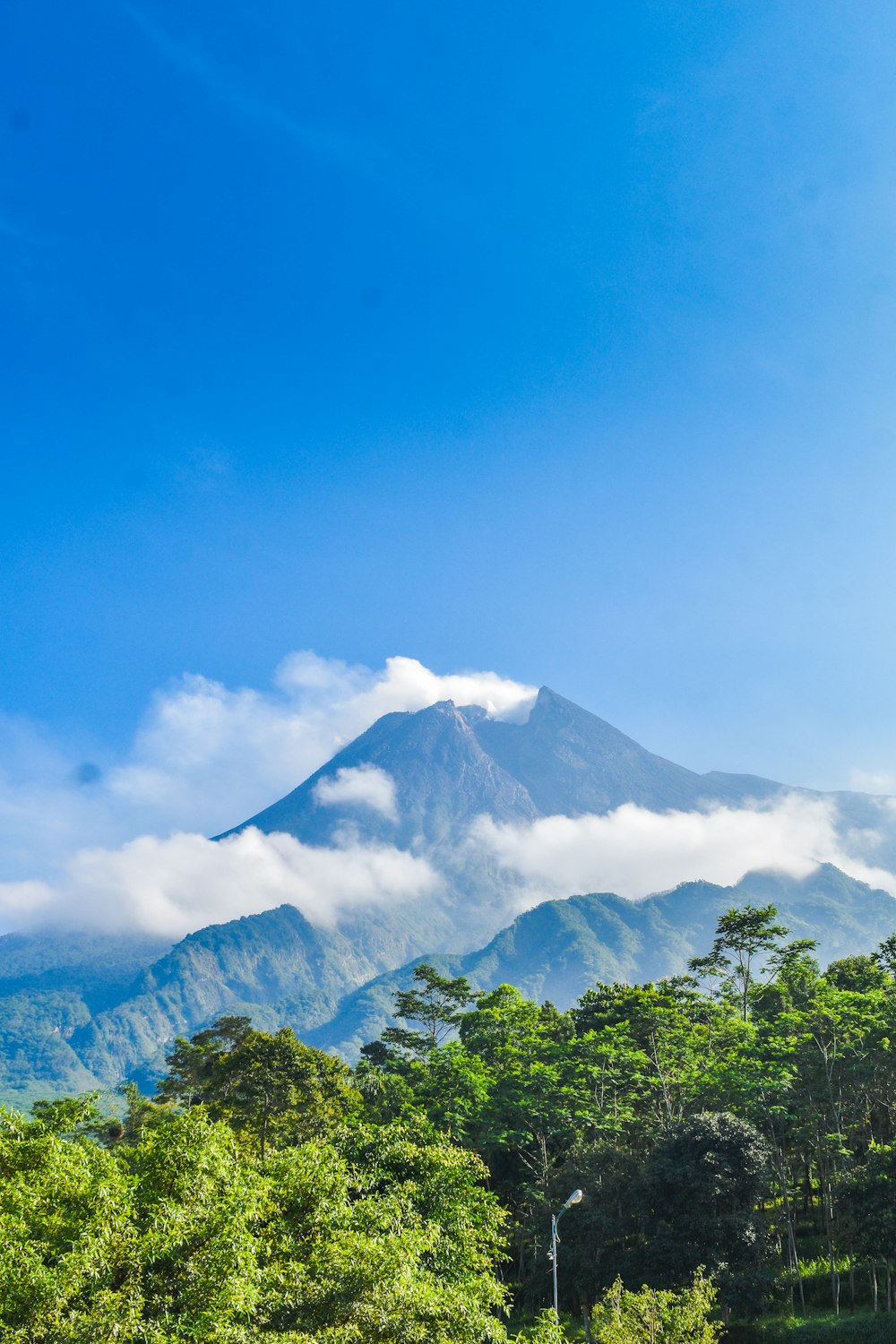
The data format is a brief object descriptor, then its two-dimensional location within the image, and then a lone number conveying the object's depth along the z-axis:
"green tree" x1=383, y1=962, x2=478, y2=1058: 72.19
